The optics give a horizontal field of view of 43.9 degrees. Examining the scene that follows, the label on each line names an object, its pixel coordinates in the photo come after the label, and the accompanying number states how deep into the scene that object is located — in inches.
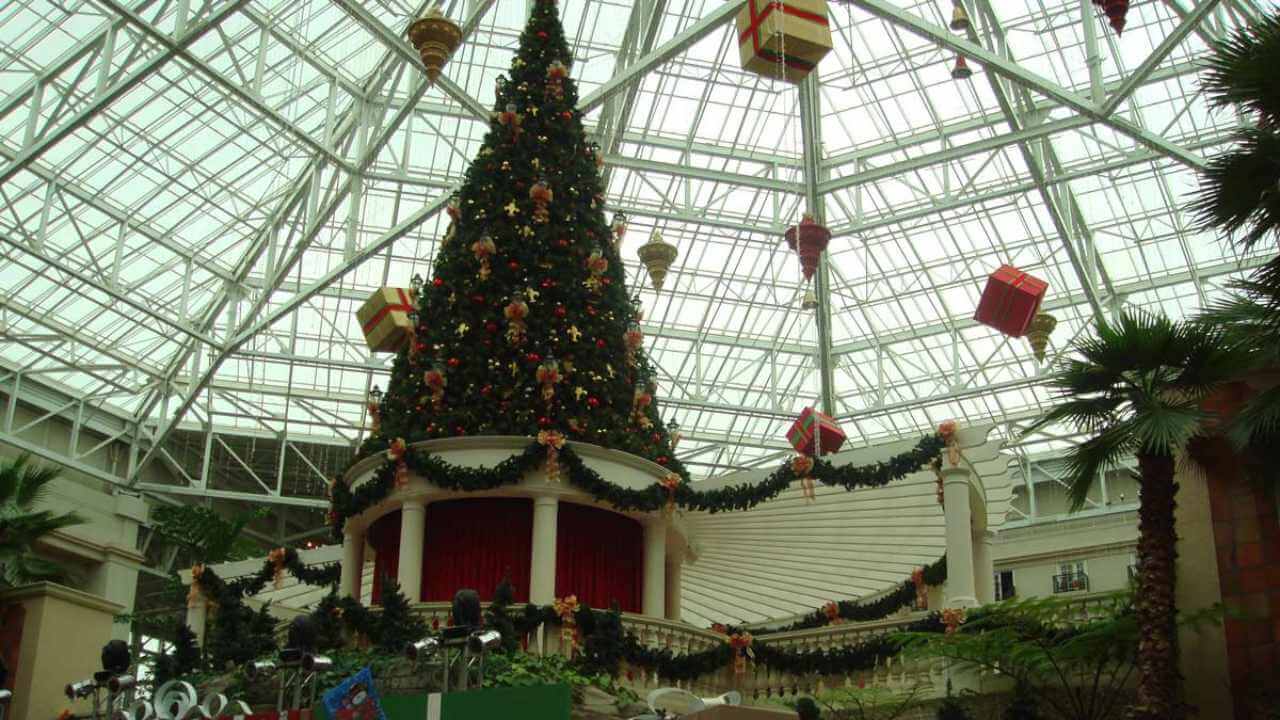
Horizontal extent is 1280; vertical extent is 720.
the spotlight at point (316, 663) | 587.5
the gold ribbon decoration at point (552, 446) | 807.7
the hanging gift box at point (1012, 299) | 1248.8
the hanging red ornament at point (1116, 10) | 847.1
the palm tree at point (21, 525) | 919.0
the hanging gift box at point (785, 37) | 866.1
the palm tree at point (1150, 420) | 591.5
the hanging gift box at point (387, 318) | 1010.1
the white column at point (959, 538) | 786.8
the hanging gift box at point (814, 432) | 1241.4
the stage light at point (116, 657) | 631.8
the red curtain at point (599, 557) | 839.1
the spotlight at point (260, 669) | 626.4
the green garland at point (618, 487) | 808.3
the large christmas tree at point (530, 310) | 848.9
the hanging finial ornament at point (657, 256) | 1238.3
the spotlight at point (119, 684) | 614.5
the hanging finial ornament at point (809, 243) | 1286.9
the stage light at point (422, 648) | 543.8
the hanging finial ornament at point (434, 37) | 954.1
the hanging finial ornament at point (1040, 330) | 1323.8
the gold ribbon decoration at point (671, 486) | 839.7
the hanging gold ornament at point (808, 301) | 1411.2
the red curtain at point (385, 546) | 860.6
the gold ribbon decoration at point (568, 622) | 751.7
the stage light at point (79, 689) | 643.5
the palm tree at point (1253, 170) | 571.2
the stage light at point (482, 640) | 545.4
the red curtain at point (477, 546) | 831.1
